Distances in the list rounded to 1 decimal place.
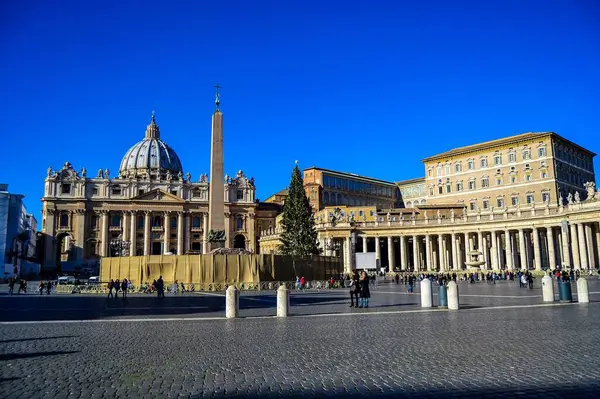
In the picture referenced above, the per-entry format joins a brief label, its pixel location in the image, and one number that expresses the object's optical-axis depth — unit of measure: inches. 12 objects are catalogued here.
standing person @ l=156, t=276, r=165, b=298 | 1048.8
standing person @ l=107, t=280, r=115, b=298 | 1055.0
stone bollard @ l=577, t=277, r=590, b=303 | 747.0
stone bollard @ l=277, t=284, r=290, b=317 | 630.5
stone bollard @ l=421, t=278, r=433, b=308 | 734.5
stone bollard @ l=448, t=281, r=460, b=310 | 687.1
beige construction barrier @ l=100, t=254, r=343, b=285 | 1315.2
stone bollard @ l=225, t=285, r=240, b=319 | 615.6
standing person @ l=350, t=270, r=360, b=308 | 749.3
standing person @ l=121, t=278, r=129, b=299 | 1047.3
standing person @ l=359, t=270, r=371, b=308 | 733.9
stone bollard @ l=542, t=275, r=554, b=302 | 779.4
